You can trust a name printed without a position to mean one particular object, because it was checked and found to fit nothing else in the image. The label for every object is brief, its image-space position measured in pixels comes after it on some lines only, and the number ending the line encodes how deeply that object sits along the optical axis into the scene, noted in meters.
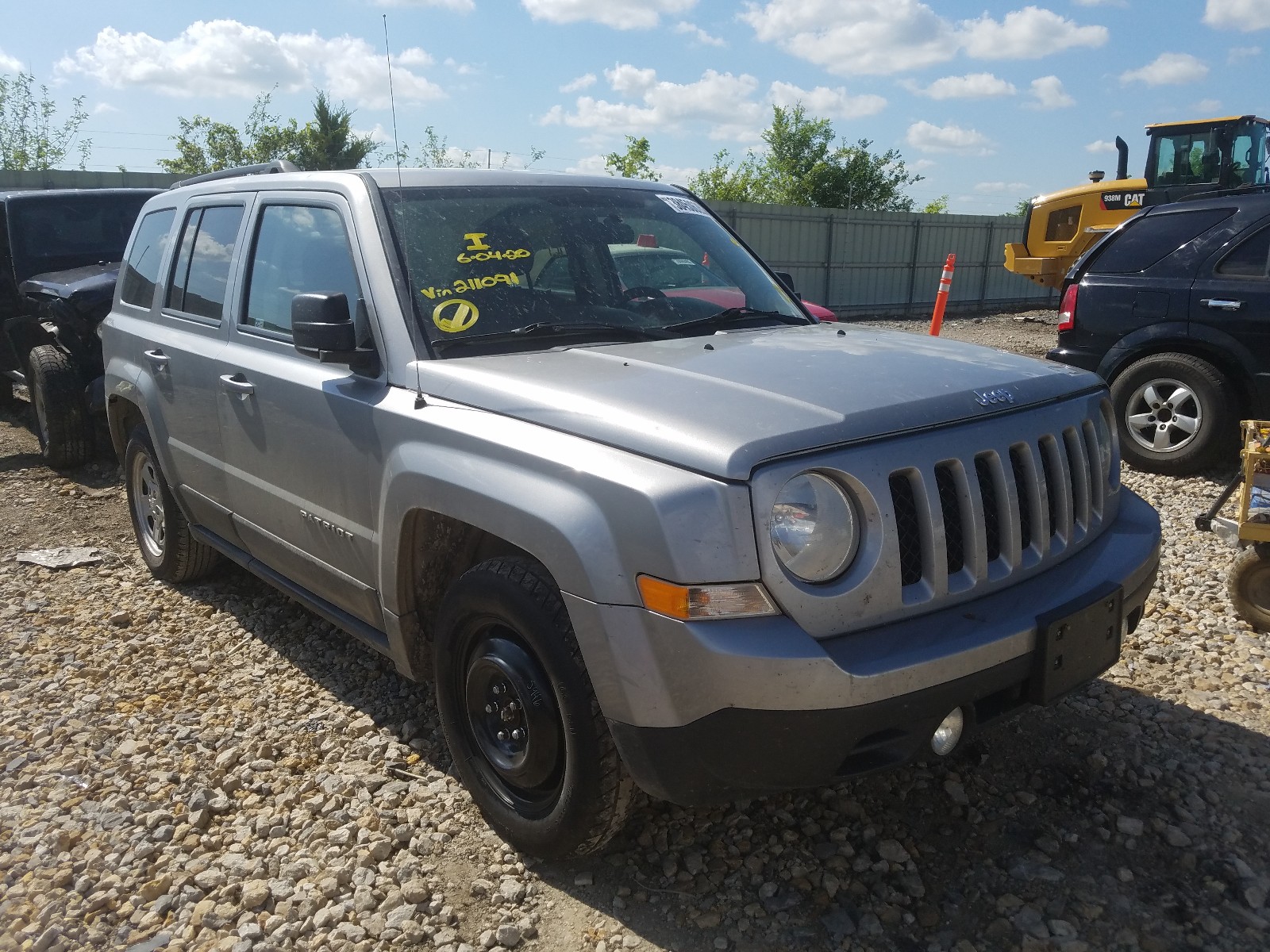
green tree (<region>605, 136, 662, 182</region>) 44.56
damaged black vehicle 7.25
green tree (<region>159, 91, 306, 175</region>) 40.28
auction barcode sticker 4.00
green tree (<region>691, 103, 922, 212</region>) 46.91
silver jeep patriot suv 2.16
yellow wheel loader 13.83
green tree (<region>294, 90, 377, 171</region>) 42.38
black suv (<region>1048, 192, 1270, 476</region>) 6.54
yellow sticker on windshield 3.06
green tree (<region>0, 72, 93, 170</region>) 31.66
